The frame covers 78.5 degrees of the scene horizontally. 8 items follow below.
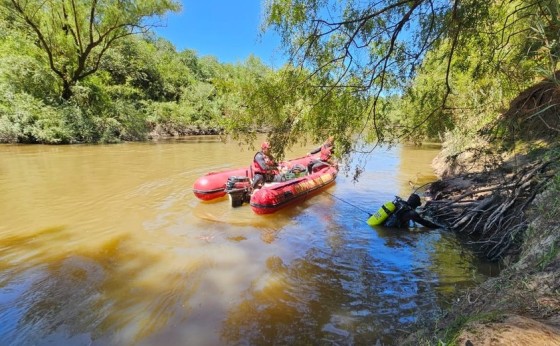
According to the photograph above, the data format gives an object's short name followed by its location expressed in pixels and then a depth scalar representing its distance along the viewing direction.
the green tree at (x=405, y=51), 3.76
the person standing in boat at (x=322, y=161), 10.31
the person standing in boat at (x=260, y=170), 7.70
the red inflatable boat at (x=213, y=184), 7.73
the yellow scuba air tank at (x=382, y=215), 6.31
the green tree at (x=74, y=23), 16.22
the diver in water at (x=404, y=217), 6.22
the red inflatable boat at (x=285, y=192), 6.93
